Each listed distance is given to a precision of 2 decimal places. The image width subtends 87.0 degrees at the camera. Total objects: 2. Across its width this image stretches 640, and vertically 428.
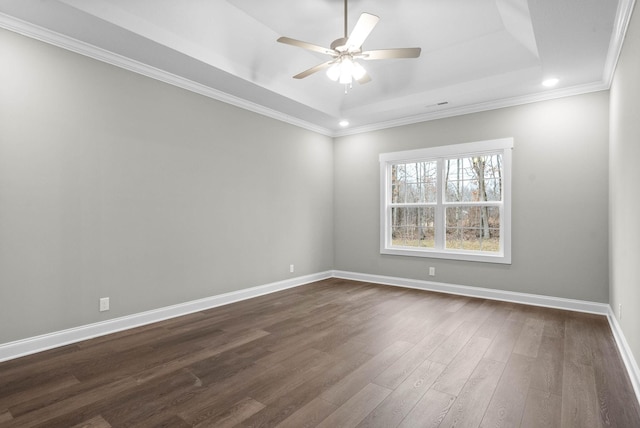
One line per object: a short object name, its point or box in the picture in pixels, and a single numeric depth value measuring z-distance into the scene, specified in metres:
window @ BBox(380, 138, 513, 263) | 4.65
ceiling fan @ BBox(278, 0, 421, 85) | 2.64
